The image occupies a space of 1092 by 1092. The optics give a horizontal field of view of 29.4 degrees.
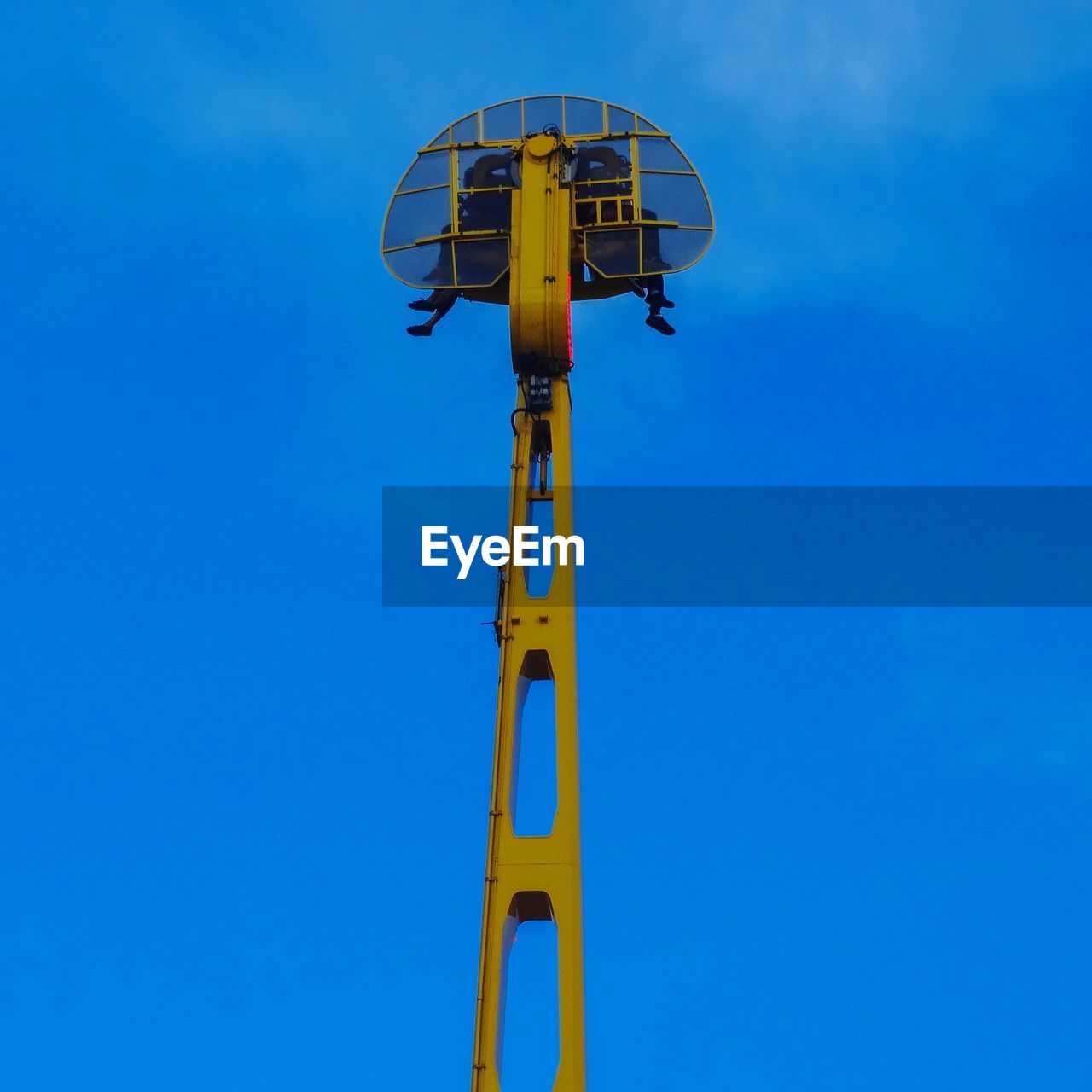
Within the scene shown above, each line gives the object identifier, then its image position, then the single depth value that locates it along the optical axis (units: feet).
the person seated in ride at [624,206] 115.85
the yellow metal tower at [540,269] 96.99
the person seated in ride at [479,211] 115.96
